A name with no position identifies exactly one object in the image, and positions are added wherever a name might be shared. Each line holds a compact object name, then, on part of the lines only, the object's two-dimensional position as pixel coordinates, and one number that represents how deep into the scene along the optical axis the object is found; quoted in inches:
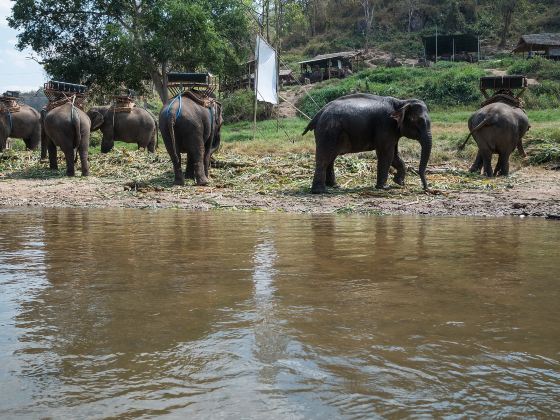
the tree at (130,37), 1025.5
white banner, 719.9
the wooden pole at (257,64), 696.4
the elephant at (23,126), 738.2
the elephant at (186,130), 478.6
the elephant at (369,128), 441.1
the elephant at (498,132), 530.6
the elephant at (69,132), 546.3
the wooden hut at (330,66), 1953.7
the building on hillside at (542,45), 1833.2
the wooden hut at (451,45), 2090.3
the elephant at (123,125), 733.9
